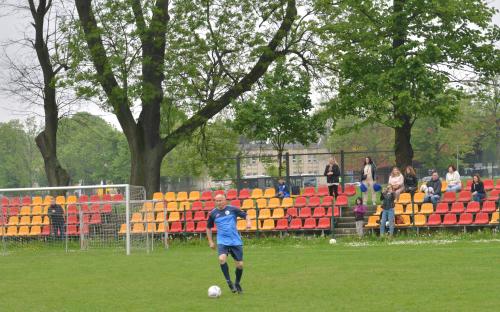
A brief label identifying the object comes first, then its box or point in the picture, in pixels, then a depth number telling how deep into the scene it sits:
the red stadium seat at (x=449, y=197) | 29.16
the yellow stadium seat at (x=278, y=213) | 30.92
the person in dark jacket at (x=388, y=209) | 27.11
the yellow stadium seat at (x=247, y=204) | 31.58
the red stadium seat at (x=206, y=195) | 33.81
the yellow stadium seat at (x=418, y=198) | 29.46
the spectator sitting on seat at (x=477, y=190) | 28.56
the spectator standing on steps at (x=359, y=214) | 28.40
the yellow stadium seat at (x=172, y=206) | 32.80
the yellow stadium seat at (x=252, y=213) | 31.06
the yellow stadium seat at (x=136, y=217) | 28.35
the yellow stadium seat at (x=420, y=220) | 28.57
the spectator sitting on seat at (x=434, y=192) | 29.05
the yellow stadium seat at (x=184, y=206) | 32.66
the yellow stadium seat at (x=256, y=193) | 32.59
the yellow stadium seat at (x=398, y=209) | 29.12
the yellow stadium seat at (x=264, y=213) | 31.07
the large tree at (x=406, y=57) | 30.97
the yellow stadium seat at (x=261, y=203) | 31.68
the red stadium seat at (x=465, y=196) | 29.23
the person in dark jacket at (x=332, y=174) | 31.28
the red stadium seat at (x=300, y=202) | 31.33
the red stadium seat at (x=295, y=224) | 30.42
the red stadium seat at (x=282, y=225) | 30.58
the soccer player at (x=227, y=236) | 15.70
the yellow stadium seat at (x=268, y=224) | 30.75
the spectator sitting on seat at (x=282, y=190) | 32.25
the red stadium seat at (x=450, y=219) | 28.37
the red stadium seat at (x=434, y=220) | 28.59
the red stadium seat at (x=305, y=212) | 30.67
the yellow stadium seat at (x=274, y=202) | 31.63
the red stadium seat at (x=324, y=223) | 30.00
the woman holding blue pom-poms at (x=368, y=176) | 30.92
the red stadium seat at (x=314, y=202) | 31.20
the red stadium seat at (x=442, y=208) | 28.80
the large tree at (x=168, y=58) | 35.22
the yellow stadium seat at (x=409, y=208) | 29.18
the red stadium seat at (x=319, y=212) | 30.41
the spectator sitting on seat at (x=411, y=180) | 30.12
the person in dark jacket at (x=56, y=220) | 30.85
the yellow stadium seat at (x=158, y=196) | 33.74
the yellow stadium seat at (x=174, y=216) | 32.00
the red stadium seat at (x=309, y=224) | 30.19
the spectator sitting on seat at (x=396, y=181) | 28.88
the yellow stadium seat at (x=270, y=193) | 32.50
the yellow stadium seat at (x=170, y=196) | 33.85
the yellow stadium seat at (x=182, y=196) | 33.91
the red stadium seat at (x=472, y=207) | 28.38
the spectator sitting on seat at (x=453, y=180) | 29.89
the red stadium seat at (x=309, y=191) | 33.00
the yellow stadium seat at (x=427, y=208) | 28.77
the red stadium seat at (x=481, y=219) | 27.88
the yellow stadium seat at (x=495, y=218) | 27.62
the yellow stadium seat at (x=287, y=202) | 31.14
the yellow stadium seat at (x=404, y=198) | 29.36
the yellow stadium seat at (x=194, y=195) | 33.84
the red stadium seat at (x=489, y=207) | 28.06
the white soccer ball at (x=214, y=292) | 14.80
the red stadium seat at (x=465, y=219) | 28.18
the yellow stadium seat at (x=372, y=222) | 28.98
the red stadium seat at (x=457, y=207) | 28.69
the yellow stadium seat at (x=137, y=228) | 28.10
